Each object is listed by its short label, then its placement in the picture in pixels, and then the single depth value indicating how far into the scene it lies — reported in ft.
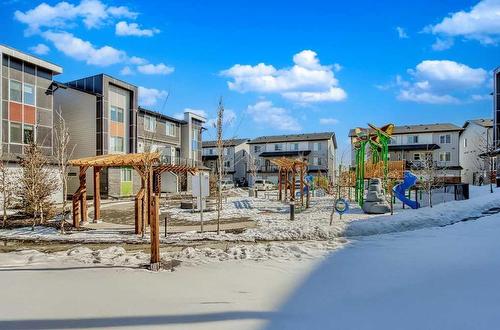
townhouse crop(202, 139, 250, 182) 234.87
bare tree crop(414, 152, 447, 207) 76.45
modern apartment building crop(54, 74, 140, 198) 107.24
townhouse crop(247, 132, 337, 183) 216.74
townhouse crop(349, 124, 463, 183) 188.65
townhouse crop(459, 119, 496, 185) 180.11
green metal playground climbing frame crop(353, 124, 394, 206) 74.69
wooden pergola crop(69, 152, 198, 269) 43.80
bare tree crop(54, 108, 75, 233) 46.50
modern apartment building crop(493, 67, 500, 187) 131.52
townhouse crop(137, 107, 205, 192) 131.34
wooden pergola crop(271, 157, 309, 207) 88.49
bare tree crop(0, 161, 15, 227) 54.03
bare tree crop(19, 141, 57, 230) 54.54
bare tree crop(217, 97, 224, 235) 56.54
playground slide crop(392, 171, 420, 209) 69.77
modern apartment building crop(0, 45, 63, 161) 80.74
